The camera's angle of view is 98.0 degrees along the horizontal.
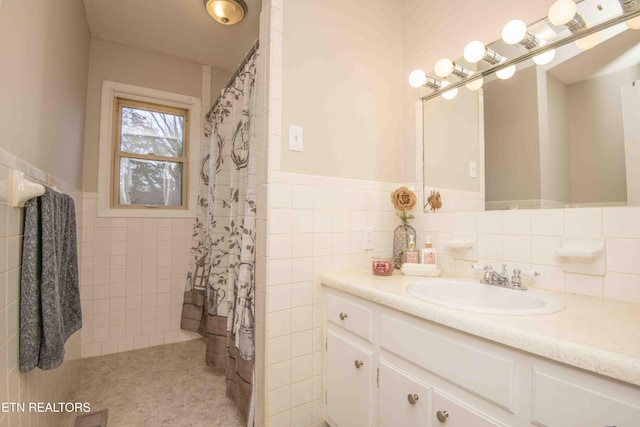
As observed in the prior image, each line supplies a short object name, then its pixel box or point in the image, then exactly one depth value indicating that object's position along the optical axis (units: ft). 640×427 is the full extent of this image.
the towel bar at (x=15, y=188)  2.65
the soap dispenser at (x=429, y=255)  4.58
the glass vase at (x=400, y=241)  5.00
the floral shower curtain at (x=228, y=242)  4.67
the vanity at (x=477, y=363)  1.85
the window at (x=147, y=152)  7.75
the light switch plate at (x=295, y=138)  4.26
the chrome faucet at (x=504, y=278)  3.54
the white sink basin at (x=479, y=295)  2.97
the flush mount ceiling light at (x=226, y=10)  6.16
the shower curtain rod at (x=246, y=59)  4.86
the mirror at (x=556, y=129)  3.15
